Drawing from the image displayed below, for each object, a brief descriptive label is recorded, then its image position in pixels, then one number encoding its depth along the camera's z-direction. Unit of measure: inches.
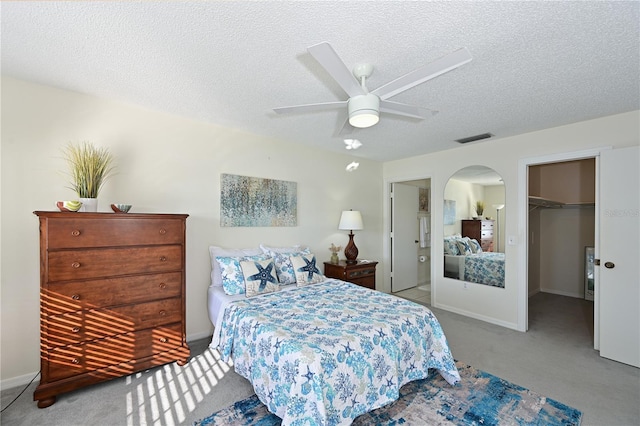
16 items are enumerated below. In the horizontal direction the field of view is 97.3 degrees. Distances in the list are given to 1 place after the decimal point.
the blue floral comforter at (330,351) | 64.7
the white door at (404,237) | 209.6
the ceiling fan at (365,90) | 59.1
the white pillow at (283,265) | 126.3
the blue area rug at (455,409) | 76.0
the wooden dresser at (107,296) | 82.0
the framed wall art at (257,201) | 136.4
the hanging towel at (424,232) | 225.9
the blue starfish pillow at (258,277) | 110.9
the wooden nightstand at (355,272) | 159.3
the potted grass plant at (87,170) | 93.2
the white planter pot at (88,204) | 91.8
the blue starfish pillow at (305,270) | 125.3
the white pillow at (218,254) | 125.1
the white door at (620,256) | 107.9
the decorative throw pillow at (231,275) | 111.6
